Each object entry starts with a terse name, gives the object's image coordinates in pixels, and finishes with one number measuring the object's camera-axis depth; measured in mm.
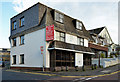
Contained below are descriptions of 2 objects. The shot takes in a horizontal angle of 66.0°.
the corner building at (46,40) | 12986
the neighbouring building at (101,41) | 23251
